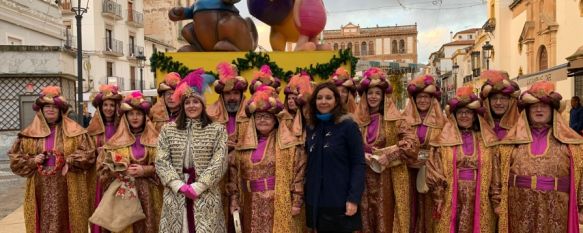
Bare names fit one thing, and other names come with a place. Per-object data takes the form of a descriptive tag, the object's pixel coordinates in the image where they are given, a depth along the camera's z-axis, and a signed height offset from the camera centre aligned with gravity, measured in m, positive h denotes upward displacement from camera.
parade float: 6.25 +0.78
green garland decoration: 6.25 +0.56
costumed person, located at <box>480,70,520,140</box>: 4.16 +0.06
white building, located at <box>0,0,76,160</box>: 13.05 +0.93
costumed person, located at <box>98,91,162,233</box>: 4.14 -0.34
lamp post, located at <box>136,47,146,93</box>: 19.81 +2.11
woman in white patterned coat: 3.78 -0.40
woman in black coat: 3.50 -0.41
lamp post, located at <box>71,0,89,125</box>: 12.06 +1.07
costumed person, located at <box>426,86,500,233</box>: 4.02 -0.51
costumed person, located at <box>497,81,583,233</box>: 3.80 -0.47
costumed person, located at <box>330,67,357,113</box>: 4.59 +0.21
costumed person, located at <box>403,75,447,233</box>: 4.31 -0.15
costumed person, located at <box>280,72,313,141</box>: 4.12 +0.05
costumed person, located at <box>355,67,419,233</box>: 4.12 -0.38
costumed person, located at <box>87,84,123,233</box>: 4.61 -0.07
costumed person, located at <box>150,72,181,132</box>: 4.95 +0.07
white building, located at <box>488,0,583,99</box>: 16.69 +2.95
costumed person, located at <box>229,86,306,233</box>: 3.94 -0.47
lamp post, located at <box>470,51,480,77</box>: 32.62 +3.16
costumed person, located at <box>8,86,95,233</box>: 4.43 -0.46
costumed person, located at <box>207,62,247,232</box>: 4.74 +0.09
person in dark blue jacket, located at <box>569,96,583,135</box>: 9.83 -0.16
